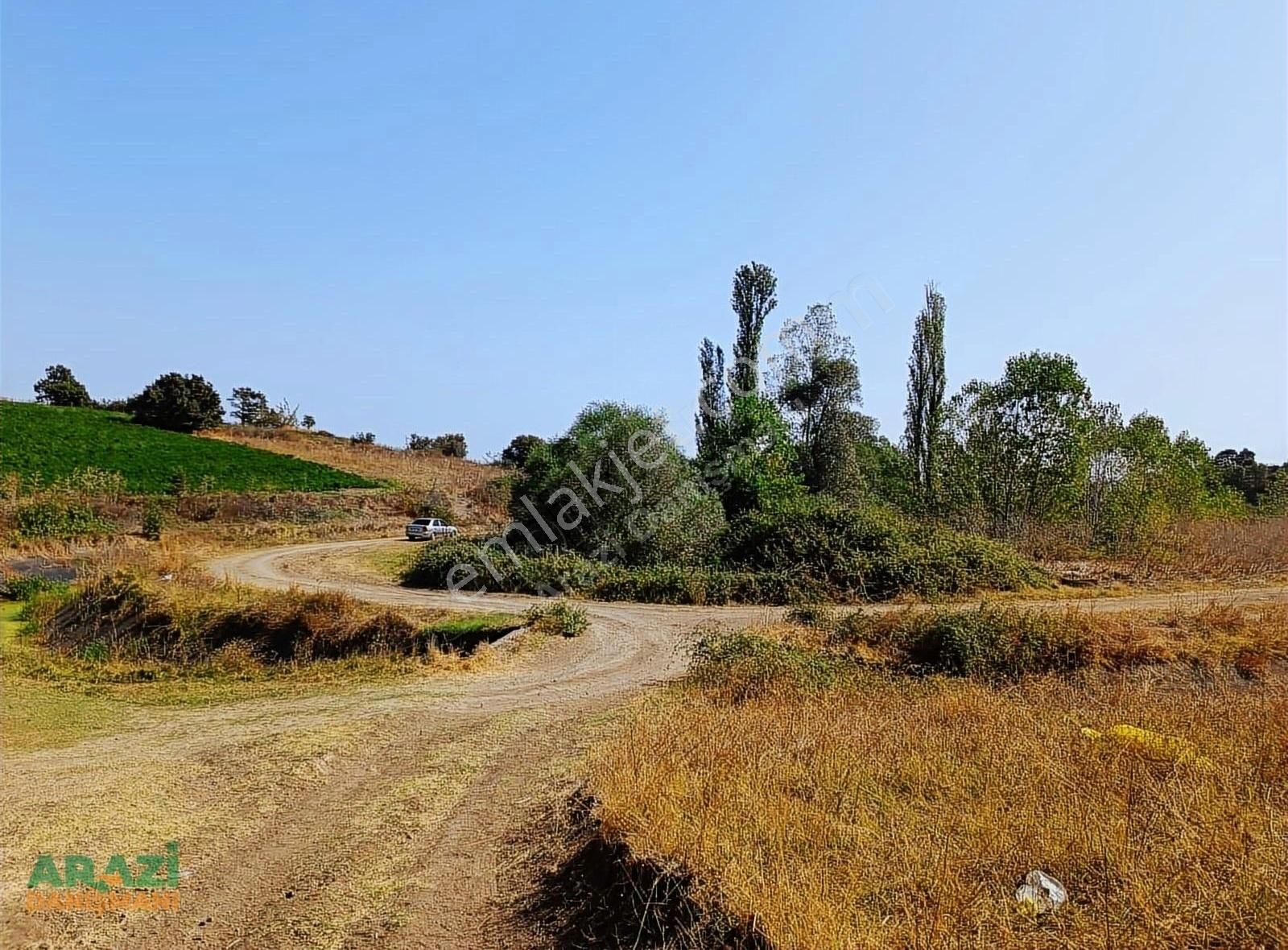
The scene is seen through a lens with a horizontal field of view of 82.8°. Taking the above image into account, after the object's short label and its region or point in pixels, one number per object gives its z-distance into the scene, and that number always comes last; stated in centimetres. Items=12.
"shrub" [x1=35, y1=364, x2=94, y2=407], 6562
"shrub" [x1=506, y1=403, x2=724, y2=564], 2305
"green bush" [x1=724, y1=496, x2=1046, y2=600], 1986
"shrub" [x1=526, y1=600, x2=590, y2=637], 1584
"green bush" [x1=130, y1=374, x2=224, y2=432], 5716
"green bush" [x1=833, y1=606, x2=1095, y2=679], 1189
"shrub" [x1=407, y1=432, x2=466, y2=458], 7550
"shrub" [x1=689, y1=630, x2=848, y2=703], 987
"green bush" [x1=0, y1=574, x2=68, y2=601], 2148
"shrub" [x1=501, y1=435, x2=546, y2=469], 6681
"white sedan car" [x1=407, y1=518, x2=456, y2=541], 3597
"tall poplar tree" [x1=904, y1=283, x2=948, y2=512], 2927
